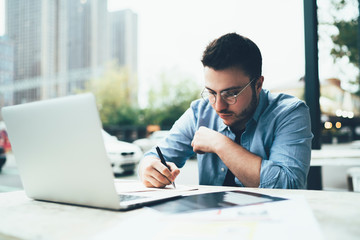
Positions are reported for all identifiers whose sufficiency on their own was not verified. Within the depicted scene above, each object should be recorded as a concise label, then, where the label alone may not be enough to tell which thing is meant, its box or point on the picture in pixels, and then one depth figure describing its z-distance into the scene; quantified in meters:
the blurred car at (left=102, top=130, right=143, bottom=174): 4.80
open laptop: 0.60
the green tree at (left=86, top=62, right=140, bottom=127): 21.44
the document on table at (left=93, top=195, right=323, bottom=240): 0.46
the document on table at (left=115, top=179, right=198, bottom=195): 0.92
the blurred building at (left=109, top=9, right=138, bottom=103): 20.55
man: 1.02
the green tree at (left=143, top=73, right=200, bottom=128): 20.55
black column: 1.92
